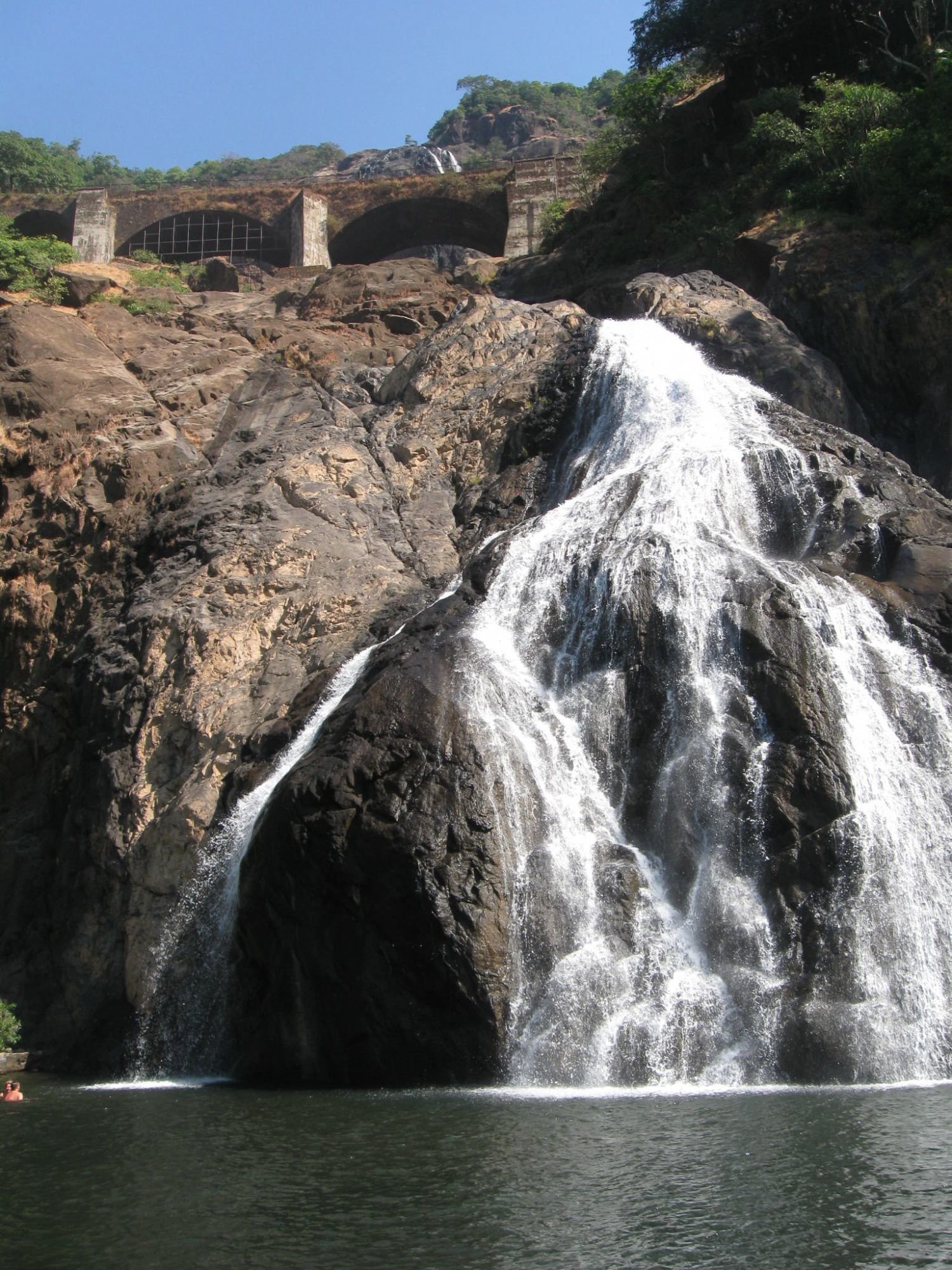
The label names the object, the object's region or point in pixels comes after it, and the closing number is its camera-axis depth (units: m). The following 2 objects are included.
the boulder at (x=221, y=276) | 40.59
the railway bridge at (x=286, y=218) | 47.56
